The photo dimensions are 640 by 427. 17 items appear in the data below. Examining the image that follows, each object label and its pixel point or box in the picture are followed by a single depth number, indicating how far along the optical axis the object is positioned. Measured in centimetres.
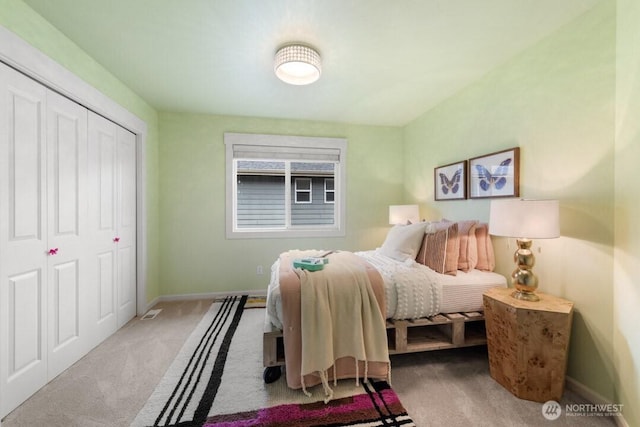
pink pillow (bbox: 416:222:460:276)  204
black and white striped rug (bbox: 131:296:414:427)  139
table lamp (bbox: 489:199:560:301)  150
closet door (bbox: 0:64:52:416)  143
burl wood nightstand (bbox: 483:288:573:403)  148
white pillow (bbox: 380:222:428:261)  222
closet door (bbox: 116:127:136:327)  250
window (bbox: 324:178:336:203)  382
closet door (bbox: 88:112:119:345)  212
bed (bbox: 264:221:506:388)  163
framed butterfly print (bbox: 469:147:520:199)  200
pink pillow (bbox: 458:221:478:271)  214
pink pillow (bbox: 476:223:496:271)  217
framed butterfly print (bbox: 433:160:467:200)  255
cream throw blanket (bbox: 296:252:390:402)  155
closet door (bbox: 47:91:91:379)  174
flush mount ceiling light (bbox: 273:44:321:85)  183
